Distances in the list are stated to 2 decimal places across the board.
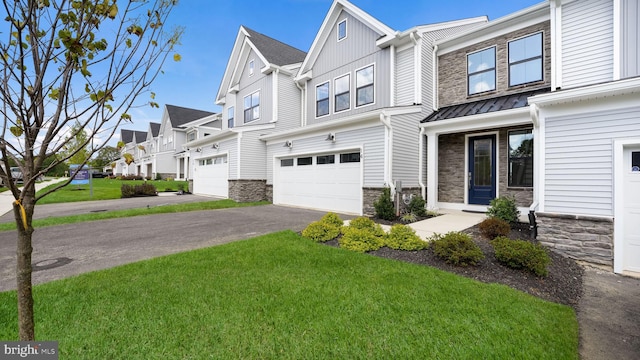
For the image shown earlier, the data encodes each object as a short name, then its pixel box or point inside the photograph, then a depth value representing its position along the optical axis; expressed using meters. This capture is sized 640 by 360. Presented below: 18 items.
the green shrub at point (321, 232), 6.30
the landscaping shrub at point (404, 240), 5.41
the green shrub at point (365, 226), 6.16
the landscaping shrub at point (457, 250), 4.51
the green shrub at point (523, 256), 4.21
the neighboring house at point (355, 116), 9.48
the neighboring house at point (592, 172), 4.84
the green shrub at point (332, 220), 6.78
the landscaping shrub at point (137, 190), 16.30
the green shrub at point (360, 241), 5.54
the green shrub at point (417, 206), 8.93
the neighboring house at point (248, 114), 14.00
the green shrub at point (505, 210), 7.73
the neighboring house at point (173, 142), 31.69
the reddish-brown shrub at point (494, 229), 6.30
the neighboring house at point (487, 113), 8.88
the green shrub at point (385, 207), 8.45
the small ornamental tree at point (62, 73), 1.74
